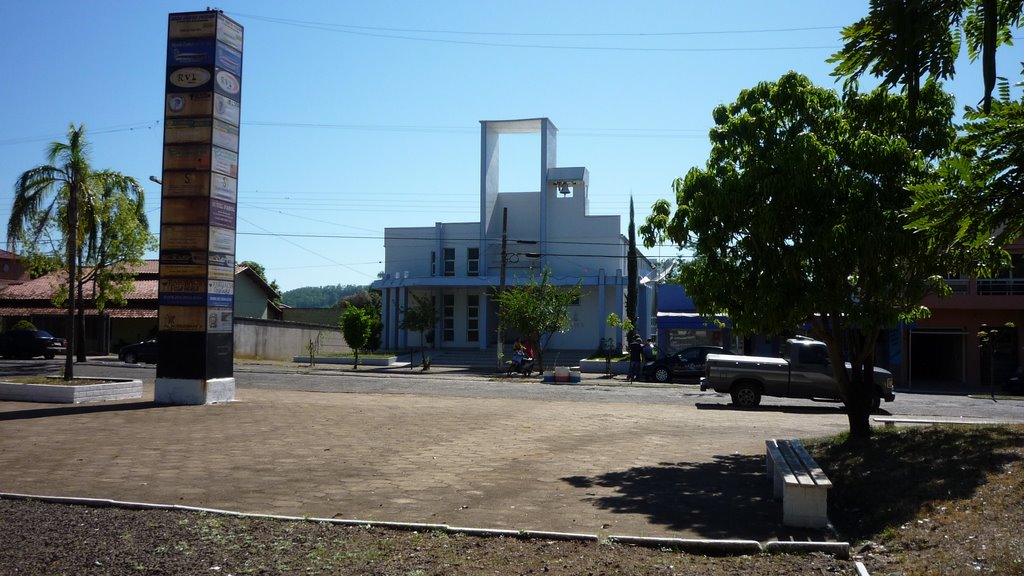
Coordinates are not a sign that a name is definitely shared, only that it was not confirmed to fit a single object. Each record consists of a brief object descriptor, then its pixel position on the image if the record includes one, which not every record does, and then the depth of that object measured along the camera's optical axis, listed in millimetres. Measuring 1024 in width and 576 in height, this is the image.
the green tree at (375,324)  41559
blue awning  37491
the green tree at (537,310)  36281
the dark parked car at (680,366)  30062
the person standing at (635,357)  31750
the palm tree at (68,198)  20466
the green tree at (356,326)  39500
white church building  46281
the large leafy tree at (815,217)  10195
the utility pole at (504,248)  38812
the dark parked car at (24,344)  38688
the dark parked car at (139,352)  37406
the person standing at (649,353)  34312
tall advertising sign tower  18312
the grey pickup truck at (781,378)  21125
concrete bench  7148
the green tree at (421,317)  45094
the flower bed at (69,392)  17891
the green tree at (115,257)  32750
